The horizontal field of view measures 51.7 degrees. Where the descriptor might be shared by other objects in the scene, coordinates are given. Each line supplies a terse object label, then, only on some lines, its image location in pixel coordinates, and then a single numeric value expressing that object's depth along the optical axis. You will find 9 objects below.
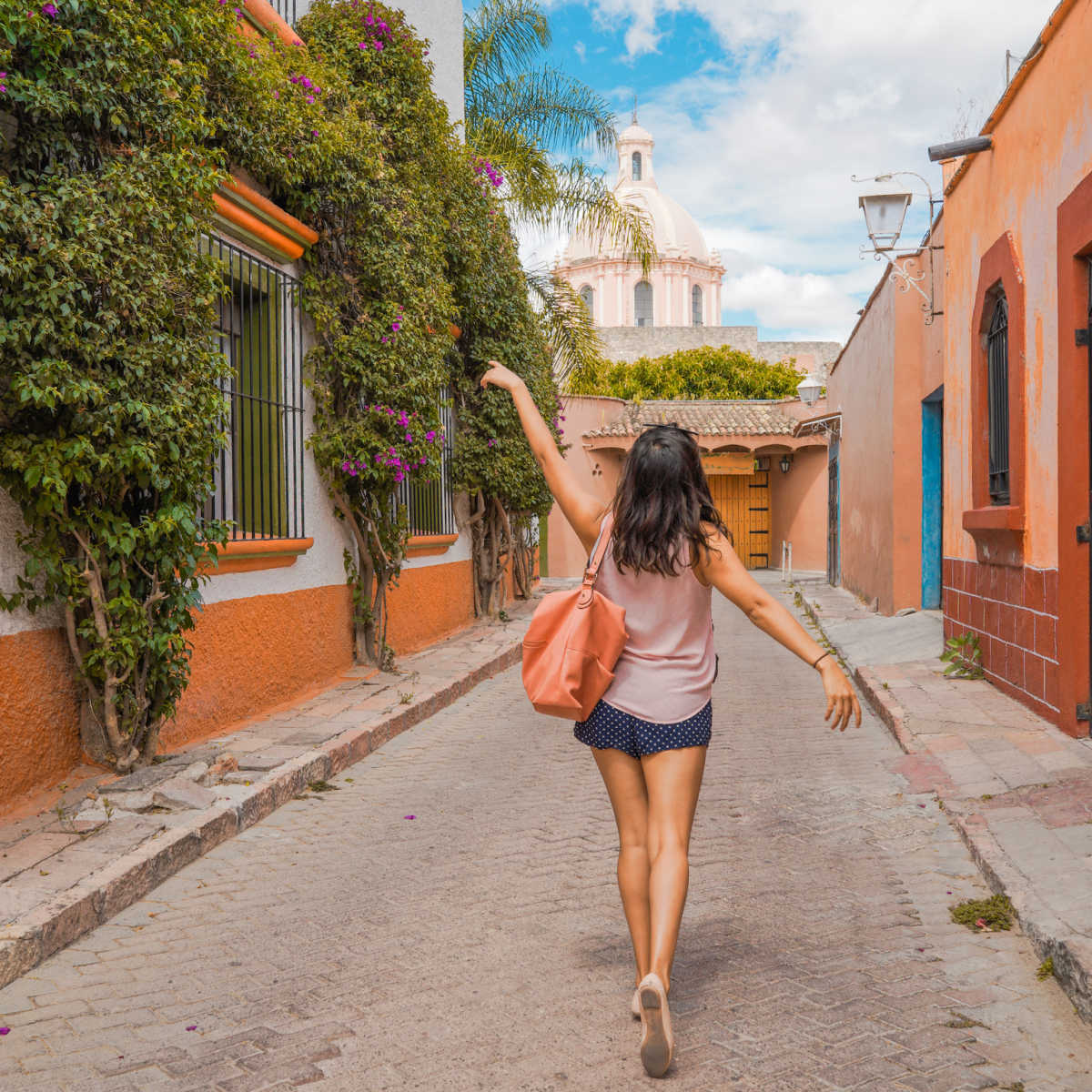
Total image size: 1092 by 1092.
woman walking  3.18
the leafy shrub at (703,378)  50.03
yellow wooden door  31.95
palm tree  16.91
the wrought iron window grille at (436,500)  12.62
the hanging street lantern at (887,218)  12.27
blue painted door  14.28
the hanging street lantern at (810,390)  29.88
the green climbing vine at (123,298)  5.07
